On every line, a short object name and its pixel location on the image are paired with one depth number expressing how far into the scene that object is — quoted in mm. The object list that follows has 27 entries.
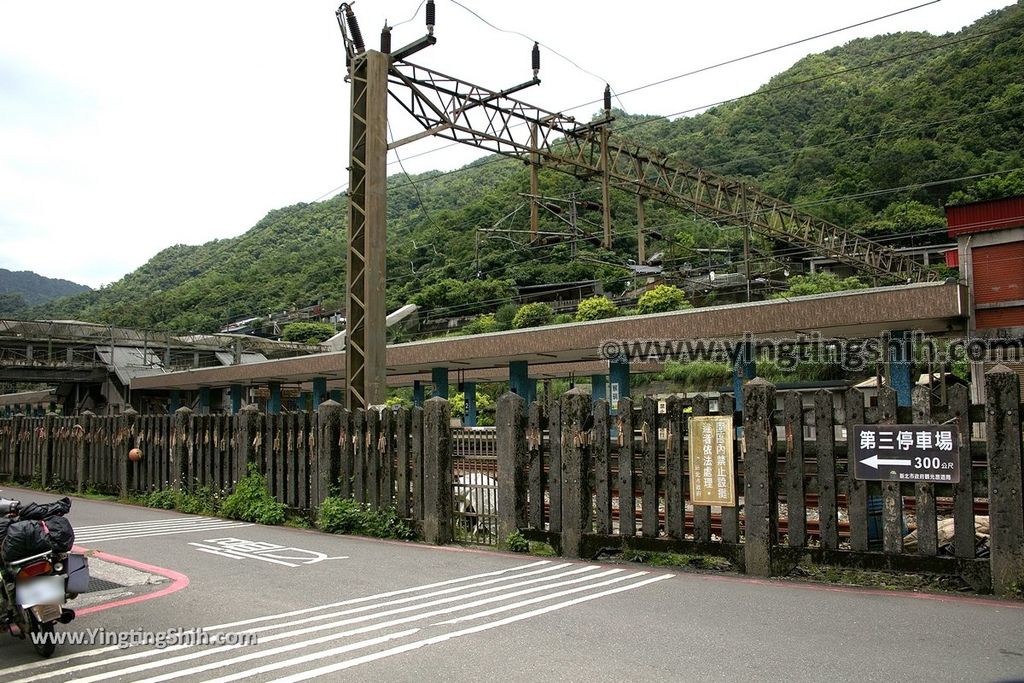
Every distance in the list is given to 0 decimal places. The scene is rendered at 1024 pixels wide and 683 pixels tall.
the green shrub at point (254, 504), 13500
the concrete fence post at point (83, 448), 19328
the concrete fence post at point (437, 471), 11000
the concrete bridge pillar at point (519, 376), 29297
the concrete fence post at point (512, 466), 10172
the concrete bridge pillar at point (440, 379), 31641
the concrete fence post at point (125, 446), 17625
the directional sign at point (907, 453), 7281
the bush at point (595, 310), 47531
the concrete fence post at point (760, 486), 8195
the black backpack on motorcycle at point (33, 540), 5660
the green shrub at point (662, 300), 45875
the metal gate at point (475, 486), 10758
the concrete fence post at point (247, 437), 14430
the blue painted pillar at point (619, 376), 25797
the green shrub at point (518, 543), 10039
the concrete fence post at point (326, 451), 12734
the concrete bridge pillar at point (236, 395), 47672
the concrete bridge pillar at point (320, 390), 39062
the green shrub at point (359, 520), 11531
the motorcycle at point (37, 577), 5629
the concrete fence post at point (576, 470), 9562
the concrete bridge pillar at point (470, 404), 36600
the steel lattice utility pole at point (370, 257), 14234
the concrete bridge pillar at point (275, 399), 43094
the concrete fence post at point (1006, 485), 6953
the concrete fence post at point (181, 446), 16000
